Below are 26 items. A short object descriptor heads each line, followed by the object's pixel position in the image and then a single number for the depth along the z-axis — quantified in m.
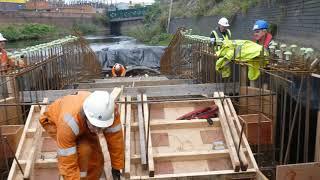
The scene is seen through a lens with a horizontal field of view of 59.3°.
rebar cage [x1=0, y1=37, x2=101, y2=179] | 4.71
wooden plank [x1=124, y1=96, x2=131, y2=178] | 3.40
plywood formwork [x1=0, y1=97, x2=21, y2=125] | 4.58
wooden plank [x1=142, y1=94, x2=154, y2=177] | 3.42
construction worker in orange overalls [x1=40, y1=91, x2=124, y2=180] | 2.61
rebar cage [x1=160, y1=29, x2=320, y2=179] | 3.51
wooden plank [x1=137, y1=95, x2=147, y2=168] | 3.54
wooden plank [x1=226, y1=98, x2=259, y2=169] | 3.49
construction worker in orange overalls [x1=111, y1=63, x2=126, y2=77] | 10.60
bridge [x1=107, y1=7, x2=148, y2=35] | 44.30
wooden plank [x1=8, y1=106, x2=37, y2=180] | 3.51
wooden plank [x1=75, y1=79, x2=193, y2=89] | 6.63
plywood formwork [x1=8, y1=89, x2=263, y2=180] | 3.48
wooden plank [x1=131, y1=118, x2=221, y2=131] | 4.08
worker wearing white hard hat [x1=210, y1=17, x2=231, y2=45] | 6.42
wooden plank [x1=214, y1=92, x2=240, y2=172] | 3.43
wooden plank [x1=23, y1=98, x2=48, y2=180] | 3.49
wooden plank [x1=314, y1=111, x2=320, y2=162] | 3.29
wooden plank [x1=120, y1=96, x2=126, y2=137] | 3.98
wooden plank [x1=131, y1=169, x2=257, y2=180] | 3.37
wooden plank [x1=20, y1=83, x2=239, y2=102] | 4.98
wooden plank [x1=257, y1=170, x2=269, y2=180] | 3.22
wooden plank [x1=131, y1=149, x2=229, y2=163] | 3.64
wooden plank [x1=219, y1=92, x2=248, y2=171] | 3.43
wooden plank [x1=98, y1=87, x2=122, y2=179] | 2.80
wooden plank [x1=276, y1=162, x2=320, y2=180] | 2.99
